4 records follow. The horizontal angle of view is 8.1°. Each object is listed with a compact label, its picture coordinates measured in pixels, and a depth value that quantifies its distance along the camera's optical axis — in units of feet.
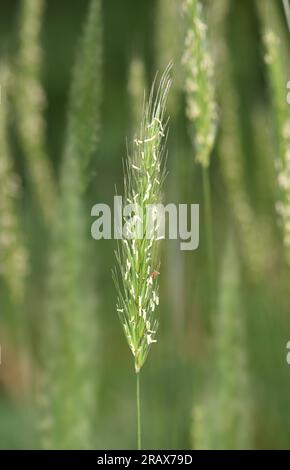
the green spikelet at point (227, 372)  2.22
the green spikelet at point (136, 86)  2.38
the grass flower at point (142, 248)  1.87
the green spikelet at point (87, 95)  2.10
